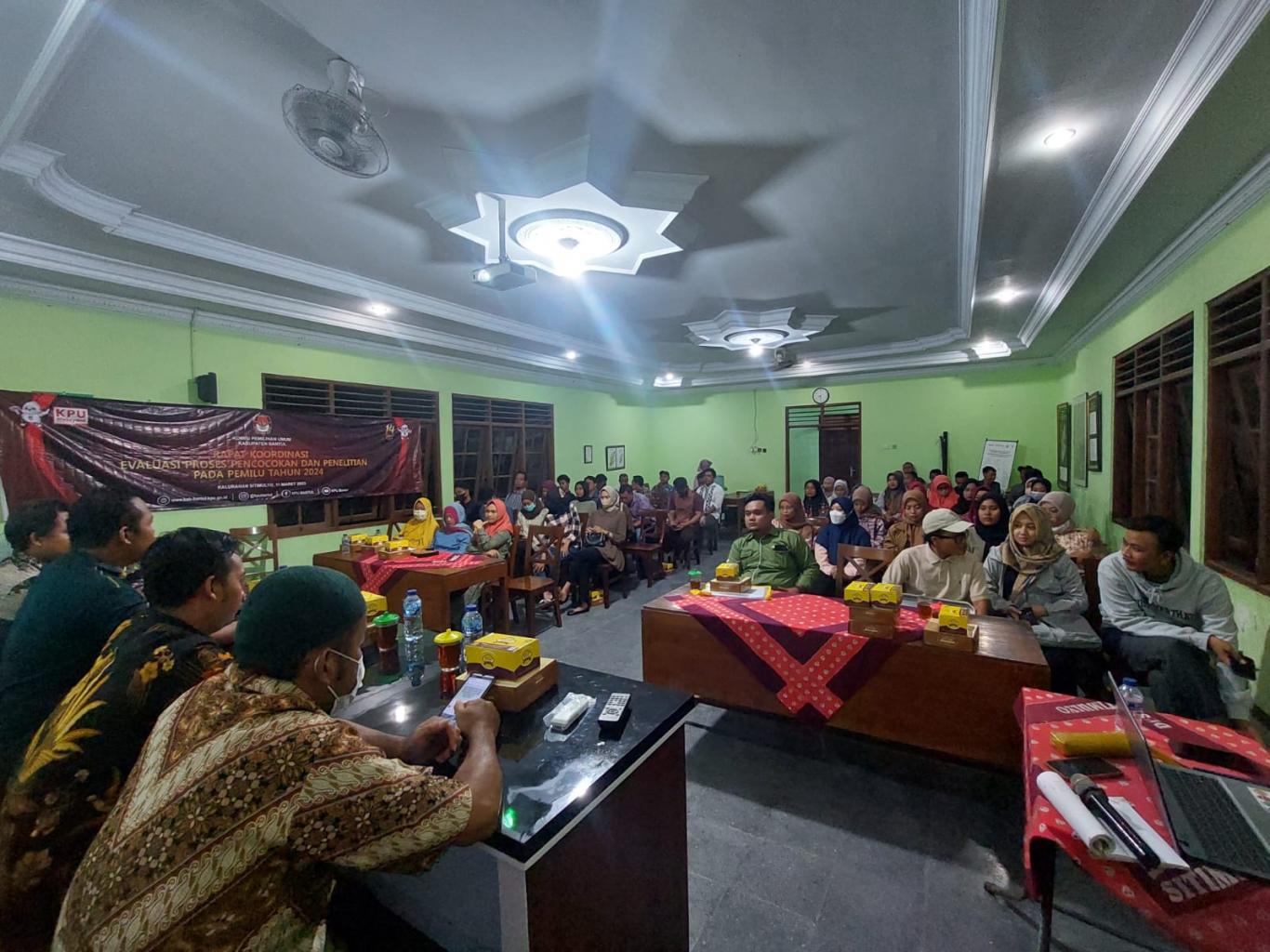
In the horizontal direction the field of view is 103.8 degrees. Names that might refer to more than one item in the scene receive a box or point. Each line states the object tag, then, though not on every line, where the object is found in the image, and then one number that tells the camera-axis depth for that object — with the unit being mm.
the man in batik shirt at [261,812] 715
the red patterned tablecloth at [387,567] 3680
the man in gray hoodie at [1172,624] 2062
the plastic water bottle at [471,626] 1697
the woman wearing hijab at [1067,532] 3561
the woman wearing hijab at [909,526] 3643
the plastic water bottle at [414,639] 1589
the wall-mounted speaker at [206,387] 4098
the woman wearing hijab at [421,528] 4520
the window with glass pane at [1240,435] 2477
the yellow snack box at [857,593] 2145
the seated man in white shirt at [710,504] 7141
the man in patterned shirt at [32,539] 2107
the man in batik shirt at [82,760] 982
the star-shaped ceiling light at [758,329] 5230
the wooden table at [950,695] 1869
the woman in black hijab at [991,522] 3656
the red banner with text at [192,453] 3381
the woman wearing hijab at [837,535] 3658
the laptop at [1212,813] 931
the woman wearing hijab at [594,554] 4863
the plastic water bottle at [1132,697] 1470
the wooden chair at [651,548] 5459
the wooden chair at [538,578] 4031
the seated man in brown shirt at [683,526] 6086
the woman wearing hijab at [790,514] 3783
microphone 936
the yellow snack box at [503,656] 1327
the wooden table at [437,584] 3428
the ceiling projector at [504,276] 3049
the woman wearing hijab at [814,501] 6000
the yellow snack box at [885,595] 2121
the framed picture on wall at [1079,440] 5496
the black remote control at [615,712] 1193
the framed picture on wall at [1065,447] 6324
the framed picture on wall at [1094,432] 4953
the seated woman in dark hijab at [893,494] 6312
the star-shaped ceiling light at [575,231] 2768
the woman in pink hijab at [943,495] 5117
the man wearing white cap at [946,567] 2559
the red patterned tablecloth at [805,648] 2117
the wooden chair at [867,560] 3084
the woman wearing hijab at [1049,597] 2406
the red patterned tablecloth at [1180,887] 879
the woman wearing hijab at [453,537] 4492
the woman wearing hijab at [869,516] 4660
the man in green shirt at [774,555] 3133
